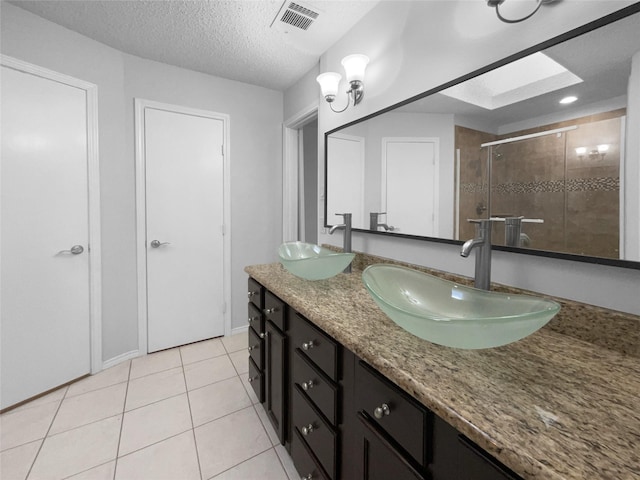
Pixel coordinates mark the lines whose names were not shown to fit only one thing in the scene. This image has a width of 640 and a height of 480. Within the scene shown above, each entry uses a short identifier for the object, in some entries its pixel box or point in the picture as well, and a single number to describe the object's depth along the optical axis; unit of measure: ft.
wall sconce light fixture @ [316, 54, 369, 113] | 5.10
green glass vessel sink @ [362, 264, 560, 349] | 1.95
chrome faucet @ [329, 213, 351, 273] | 5.39
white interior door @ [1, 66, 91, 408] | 5.48
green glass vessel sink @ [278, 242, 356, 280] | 4.09
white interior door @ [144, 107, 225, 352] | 7.72
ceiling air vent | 5.29
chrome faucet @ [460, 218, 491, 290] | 3.11
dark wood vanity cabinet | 1.85
